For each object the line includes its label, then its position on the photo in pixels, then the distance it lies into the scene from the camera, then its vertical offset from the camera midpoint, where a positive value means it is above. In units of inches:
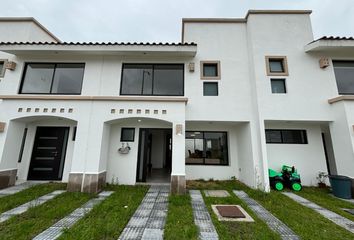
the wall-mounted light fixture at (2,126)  208.5 +28.0
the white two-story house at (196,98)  219.5 +79.7
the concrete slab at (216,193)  199.5 -60.7
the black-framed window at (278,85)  246.2 +107.7
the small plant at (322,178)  246.8 -46.2
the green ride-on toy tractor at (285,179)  229.1 -45.2
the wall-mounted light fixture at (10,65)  249.6 +135.3
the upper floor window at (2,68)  255.3 +136.0
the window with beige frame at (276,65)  253.4 +145.4
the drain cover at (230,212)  139.2 -61.1
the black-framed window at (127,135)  258.7 +22.7
